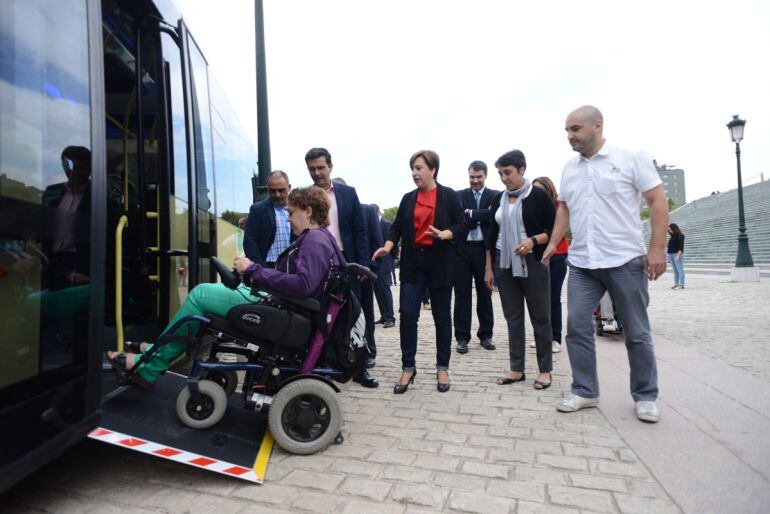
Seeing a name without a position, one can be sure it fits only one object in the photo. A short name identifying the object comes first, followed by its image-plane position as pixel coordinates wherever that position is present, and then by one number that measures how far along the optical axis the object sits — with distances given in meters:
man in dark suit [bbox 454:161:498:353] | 6.19
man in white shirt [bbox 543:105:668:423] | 3.64
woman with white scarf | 4.55
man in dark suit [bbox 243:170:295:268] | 5.05
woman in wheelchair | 3.08
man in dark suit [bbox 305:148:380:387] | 4.94
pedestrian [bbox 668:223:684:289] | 14.98
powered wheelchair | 3.00
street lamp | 16.91
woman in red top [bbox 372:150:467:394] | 4.46
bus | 1.99
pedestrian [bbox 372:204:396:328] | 7.95
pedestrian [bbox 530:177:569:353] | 5.96
